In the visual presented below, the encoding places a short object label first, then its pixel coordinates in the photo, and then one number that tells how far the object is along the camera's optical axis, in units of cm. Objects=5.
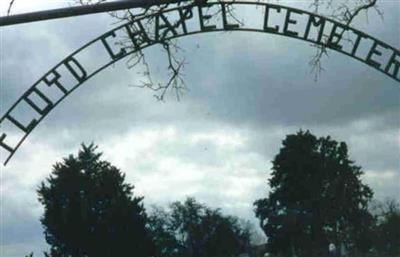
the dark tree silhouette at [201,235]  10462
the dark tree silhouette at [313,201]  8625
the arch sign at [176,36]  1059
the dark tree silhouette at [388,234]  8594
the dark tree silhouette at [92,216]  7456
